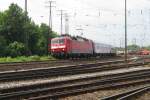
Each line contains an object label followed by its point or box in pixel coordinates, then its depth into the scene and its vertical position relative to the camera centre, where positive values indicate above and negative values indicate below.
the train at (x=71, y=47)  45.59 +0.27
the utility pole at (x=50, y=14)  72.19 +6.27
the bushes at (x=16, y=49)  57.41 +0.00
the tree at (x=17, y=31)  67.22 +3.05
